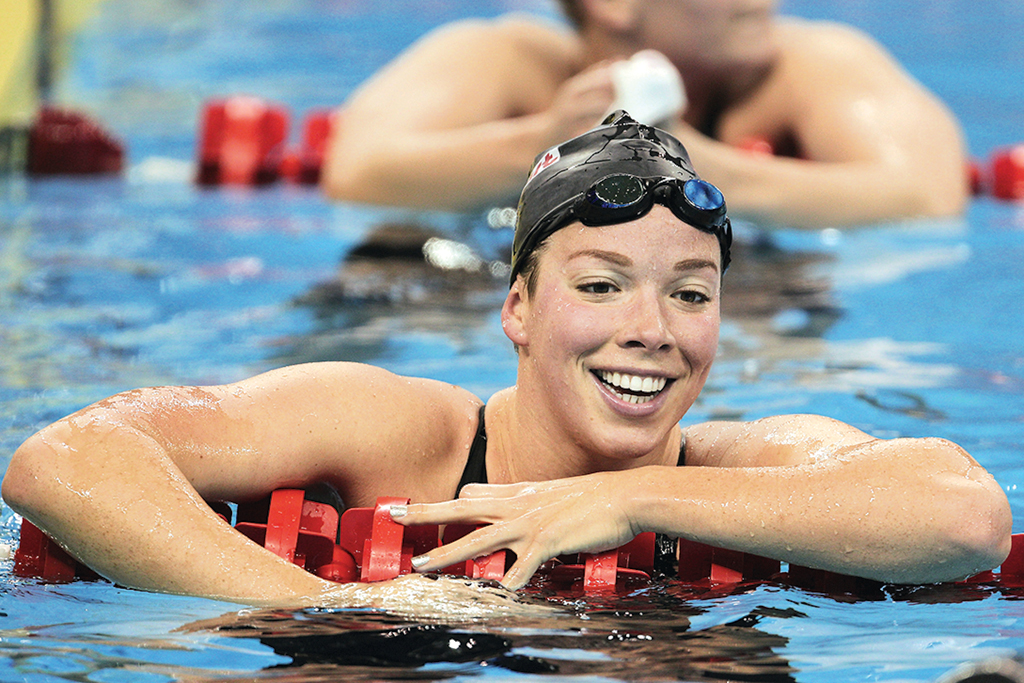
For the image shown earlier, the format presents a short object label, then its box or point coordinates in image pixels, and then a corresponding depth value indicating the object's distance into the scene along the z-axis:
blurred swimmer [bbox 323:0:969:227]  13.52
